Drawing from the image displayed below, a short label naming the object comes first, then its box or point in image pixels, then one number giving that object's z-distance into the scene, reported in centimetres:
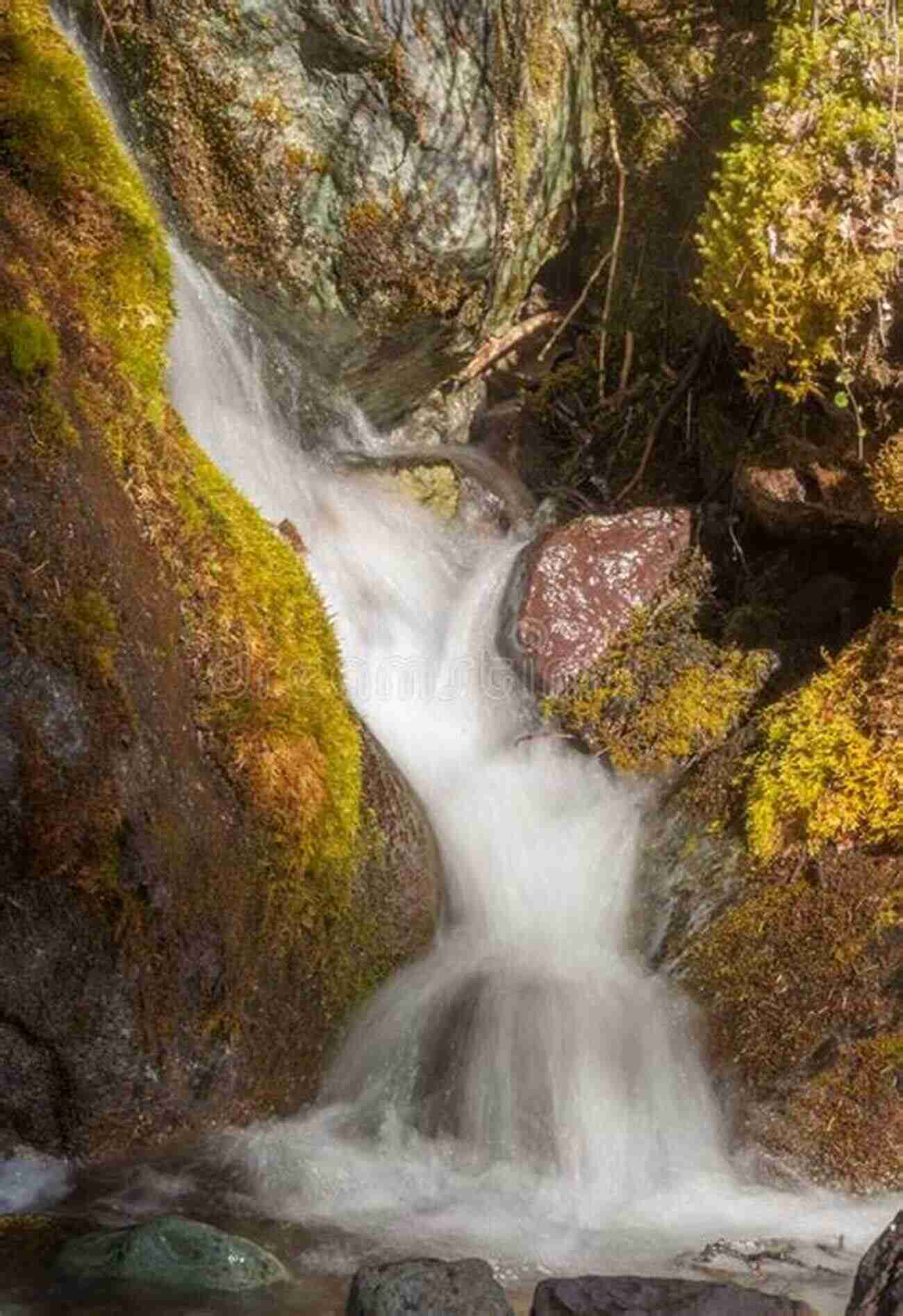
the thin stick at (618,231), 771
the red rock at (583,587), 660
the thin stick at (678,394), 751
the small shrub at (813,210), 559
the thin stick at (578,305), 786
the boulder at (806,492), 594
